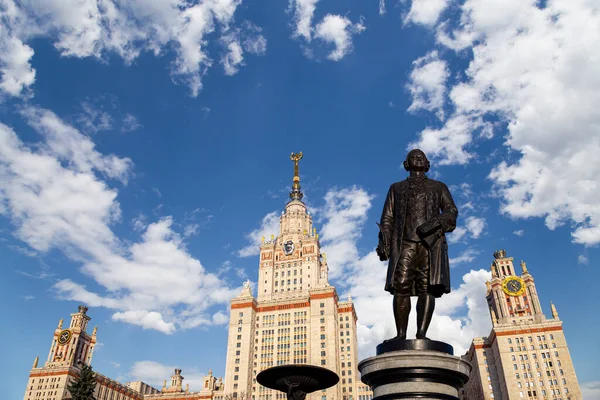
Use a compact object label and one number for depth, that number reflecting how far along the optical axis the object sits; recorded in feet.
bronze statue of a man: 30.42
